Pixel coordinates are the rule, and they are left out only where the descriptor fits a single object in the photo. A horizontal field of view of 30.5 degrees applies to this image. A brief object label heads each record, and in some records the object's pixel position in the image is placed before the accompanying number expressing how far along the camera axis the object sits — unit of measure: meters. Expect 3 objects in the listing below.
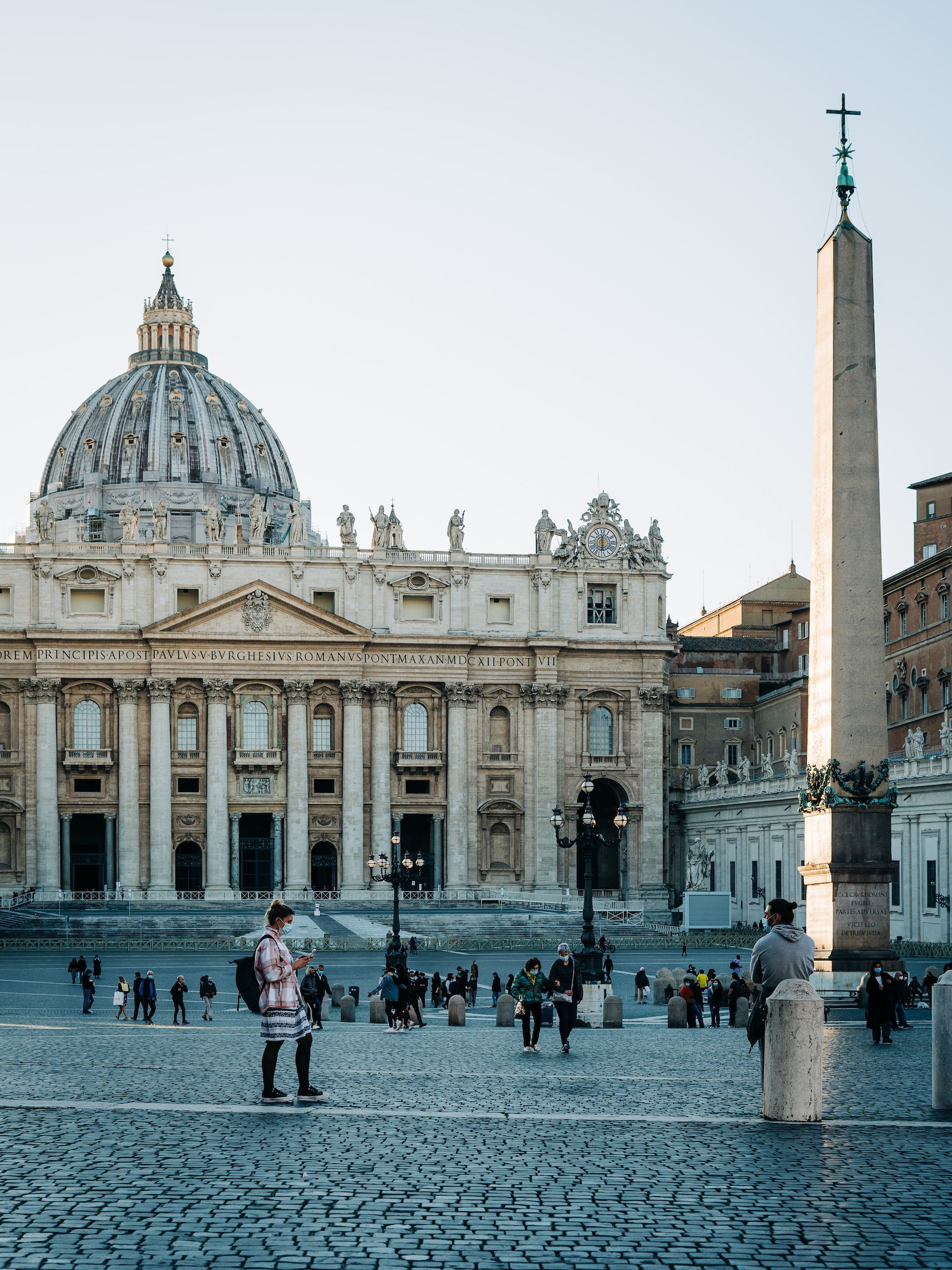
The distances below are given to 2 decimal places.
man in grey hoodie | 12.53
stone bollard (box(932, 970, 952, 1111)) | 12.33
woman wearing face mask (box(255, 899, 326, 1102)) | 12.25
